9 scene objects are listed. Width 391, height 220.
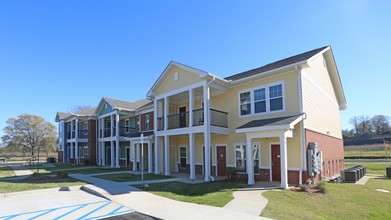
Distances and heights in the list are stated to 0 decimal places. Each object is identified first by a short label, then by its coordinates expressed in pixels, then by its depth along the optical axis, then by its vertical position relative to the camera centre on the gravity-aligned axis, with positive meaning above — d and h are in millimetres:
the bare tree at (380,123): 86294 +1879
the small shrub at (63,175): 17692 -2908
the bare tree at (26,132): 52281 +202
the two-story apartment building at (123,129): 24844 +313
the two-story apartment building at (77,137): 32656 -594
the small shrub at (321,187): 11408 -2563
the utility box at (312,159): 12969 -1499
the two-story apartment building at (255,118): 13531 +814
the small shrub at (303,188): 11492 -2589
